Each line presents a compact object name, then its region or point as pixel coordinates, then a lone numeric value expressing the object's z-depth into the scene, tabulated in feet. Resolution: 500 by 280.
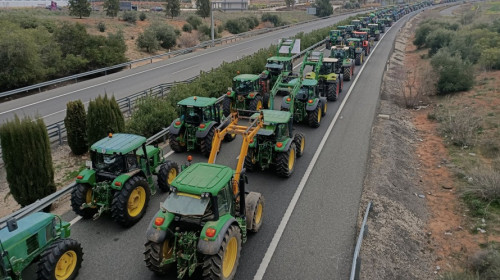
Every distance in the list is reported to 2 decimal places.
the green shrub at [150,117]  52.37
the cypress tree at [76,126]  49.60
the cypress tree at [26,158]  35.70
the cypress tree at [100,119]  45.44
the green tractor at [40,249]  23.02
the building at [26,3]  298.97
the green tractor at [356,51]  104.81
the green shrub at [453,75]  84.69
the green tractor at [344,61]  90.18
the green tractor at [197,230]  24.40
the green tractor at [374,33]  159.63
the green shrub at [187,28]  174.91
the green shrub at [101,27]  144.46
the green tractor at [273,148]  41.81
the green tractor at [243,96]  61.82
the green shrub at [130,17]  170.19
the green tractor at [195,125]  47.24
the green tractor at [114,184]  32.12
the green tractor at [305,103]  58.59
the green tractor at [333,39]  131.85
